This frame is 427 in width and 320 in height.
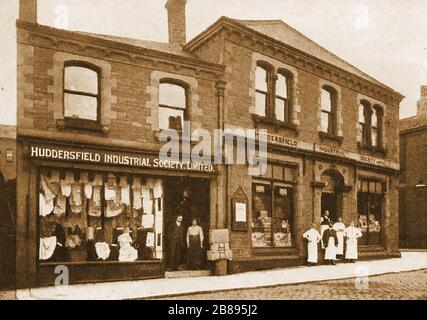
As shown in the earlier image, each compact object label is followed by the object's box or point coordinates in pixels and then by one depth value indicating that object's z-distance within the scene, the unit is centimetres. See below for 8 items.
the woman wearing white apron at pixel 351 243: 1894
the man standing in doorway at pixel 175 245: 1464
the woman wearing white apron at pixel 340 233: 1859
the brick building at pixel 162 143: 1230
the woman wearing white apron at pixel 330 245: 1781
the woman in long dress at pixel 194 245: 1453
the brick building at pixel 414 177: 2681
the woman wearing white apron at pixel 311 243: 1725
